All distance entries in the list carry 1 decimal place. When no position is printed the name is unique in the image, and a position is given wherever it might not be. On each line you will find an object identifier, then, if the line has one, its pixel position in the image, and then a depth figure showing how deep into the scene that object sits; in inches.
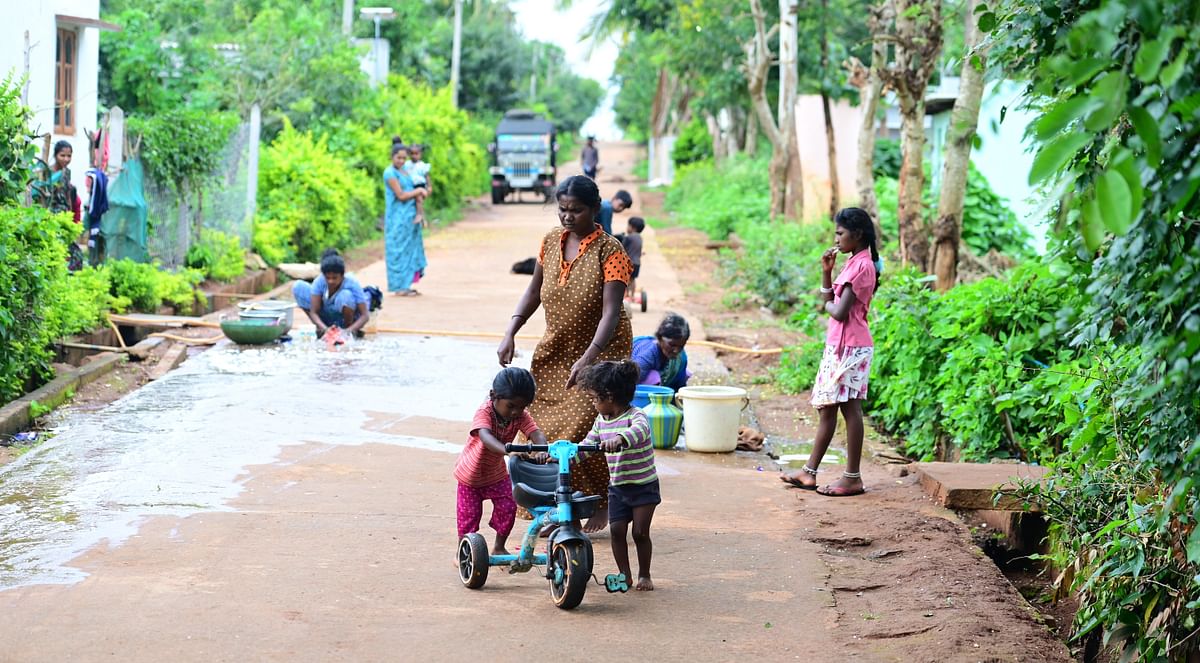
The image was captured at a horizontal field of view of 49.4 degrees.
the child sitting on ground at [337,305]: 485.4
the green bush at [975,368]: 294.5
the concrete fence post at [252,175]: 702.5
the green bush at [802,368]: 426.3
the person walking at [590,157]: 1576.9
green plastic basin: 470.6
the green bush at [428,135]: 1046.4
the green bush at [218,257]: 620.1
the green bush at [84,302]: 386.9
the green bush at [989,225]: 673.0
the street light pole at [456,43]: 1843.0
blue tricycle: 202.8
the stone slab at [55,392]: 334.0
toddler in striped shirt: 212.7
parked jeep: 1628.9
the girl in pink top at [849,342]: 281.4
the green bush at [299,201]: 733.3
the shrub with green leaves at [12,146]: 343.9
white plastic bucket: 335.9
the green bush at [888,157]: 1138.0
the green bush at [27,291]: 340.2
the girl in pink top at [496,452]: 213.3
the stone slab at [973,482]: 262.7
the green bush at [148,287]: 516.7
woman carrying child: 640.3
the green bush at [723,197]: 1072.8
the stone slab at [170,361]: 432.1
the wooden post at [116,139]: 555.5
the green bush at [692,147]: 1891.0
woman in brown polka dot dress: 238.8
